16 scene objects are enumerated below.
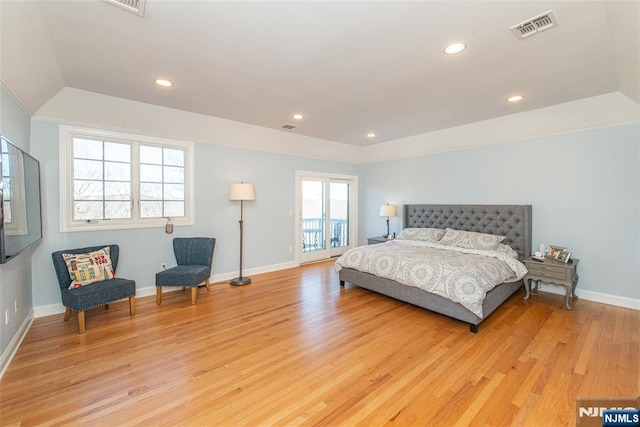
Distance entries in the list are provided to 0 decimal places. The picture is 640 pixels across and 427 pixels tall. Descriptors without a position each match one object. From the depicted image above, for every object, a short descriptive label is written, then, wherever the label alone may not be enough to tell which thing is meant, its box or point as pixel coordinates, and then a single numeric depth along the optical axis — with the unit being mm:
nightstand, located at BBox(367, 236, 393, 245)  5534
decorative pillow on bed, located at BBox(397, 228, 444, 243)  4762
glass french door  5926
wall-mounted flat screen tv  2037
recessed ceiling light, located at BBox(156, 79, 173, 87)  3111
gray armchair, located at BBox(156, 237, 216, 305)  3694
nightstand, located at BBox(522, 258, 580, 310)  3381
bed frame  3049
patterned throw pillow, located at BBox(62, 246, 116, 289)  3086
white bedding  2920
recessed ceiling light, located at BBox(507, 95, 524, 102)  3520
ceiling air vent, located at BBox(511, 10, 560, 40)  2039
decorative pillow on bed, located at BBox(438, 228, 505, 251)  4090
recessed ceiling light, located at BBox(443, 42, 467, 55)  2369
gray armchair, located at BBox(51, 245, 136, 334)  2846
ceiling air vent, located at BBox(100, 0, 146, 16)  1876
